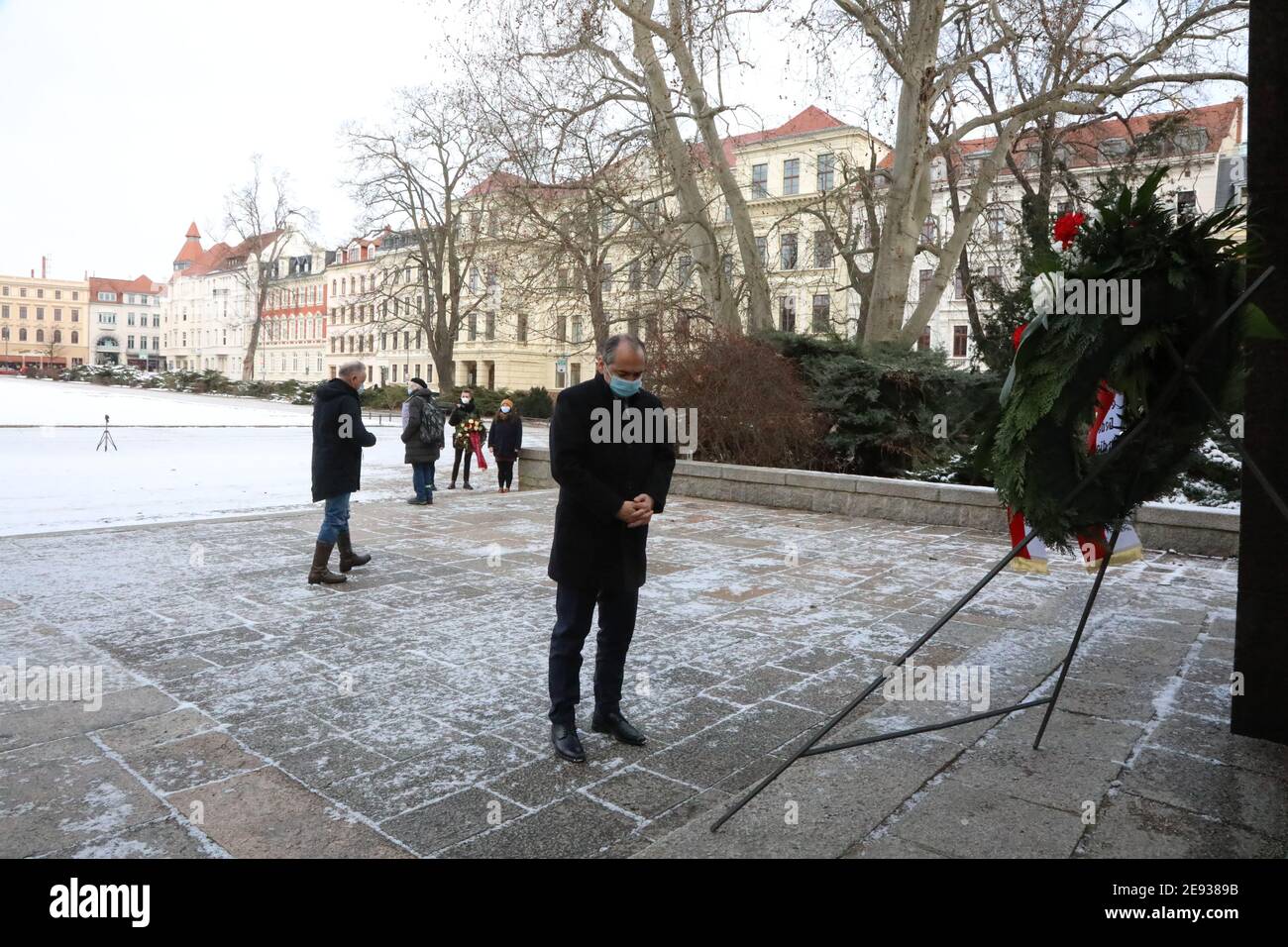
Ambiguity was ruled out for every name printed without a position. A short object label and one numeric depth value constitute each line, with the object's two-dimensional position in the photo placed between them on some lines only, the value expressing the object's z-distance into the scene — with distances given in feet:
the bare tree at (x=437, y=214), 127.54
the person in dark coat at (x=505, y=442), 50.44
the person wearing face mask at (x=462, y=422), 54.37
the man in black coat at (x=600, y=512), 13.10
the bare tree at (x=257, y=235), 205.05
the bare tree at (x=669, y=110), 57.82
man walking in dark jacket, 24.89
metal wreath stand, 10.18
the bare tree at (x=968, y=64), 54.03
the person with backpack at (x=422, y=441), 42.57
